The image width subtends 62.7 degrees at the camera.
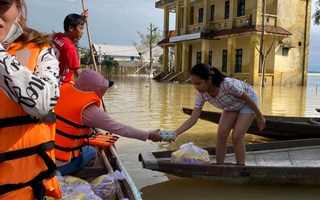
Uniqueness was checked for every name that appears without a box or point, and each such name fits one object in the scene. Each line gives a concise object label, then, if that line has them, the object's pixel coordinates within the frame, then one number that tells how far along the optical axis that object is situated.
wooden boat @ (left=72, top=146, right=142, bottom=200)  1.83
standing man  3.35
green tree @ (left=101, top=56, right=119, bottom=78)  33.49
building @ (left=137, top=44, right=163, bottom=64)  48.02
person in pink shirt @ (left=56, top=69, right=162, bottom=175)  2.00
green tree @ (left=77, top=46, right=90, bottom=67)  36.48
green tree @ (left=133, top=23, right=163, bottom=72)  36.48
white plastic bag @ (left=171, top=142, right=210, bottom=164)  2.94
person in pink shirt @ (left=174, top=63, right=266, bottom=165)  2.82
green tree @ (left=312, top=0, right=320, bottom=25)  19.57
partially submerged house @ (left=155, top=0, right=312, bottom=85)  17.39
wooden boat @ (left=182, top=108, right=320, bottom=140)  4.41
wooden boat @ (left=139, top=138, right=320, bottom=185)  2.64
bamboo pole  4.23
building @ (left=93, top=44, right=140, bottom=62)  46.95
